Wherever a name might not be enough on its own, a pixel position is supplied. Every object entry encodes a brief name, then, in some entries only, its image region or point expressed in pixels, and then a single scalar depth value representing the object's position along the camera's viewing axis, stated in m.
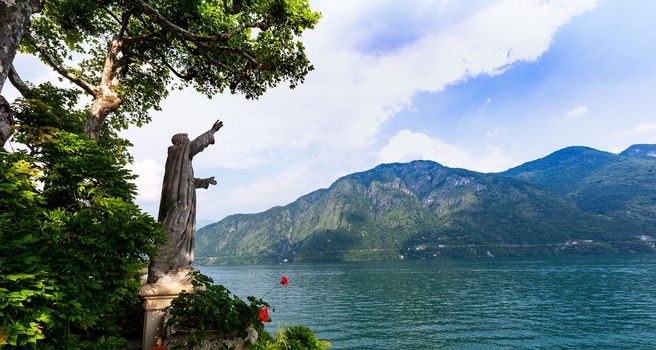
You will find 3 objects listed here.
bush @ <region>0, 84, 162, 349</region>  3.84
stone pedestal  5.88
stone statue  6.38
